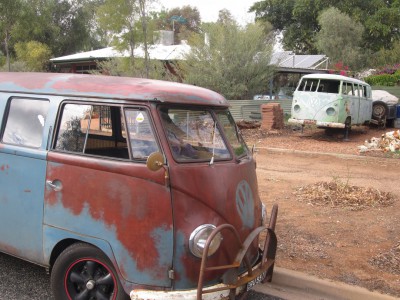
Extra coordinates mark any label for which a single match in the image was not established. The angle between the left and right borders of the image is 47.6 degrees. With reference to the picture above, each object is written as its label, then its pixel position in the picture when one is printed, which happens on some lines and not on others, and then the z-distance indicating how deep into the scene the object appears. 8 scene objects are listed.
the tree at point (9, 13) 19.57
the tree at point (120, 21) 18.34
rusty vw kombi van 3.22
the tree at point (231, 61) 18.00
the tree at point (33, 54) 34.12
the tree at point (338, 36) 33.97
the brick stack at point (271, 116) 15.96
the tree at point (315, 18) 37.33
